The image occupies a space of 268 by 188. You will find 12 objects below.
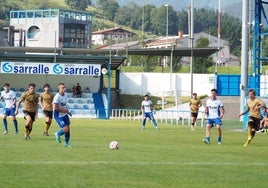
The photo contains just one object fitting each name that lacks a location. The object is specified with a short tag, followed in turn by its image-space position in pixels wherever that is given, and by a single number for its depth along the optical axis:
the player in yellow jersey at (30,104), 30.22
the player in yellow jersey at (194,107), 46.44
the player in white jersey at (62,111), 25.67
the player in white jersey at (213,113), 30.11
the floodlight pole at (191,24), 69.80
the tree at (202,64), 109.25
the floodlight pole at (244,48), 50.19
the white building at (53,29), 120.12
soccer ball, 24.41
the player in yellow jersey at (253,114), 29.48
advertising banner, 70.81
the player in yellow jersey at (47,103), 33.88
